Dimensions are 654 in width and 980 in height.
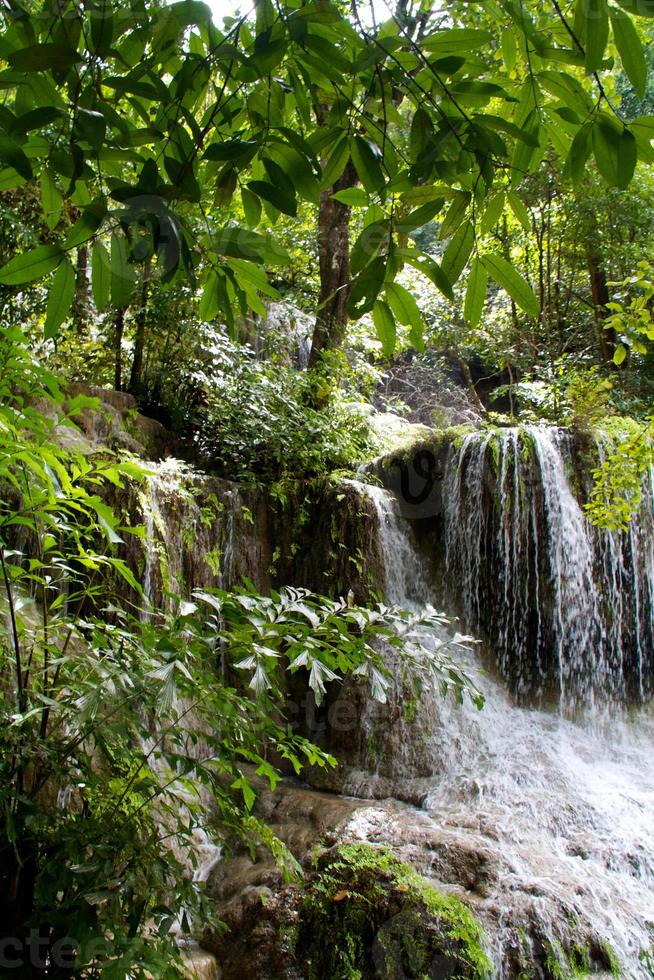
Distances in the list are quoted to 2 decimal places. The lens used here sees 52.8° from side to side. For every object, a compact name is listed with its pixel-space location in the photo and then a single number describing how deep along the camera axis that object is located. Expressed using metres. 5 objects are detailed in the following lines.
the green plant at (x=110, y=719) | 1.57
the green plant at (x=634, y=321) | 3.05
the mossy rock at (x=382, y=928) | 3.35
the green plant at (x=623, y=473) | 4.13
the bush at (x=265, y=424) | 6.80
